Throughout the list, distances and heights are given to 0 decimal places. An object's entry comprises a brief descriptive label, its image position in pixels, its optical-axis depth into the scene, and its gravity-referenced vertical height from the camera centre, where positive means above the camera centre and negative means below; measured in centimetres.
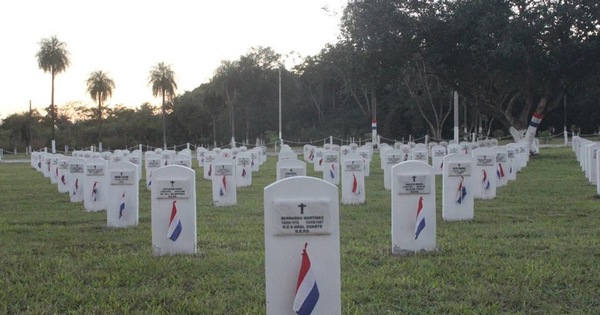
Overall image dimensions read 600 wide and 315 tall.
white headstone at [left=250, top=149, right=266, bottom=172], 2984 +3
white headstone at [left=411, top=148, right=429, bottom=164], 2214 +13
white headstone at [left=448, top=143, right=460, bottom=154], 2391 +36
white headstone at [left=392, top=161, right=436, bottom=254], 915 -68
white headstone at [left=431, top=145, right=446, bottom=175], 2292 +7
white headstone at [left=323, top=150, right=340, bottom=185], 2048 -20
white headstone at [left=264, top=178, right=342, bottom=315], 531 -70
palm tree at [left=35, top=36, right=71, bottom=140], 6006 +888
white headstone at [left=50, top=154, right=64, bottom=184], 2372 -27
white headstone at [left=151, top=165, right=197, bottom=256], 927 -62
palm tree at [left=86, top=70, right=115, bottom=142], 6781 +719
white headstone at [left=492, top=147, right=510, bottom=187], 1938 -20
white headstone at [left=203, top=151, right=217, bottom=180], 2539 -15
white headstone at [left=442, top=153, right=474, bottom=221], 1195 -49
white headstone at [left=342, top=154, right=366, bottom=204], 1598 -47
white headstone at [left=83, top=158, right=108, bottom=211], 1463 -53
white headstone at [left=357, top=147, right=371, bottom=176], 2514 +8
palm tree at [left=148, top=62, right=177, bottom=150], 6675 +754
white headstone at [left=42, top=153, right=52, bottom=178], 2677 -12
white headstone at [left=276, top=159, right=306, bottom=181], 1509 -18
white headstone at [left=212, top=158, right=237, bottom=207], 1611 -60
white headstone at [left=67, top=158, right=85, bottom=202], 1727 -40
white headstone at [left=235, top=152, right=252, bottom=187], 2219 -34
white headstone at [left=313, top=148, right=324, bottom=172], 2719 -3
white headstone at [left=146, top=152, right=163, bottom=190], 2139 -4
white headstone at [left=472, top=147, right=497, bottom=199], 1605 -32
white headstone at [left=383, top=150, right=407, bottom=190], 1961 -4
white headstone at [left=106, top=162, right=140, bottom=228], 1171 -56
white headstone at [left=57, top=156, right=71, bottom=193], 2036 -35
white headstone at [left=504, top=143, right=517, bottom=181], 2123 -15
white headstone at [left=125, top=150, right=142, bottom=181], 2378 +16
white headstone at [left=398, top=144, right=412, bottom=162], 2325 +25
